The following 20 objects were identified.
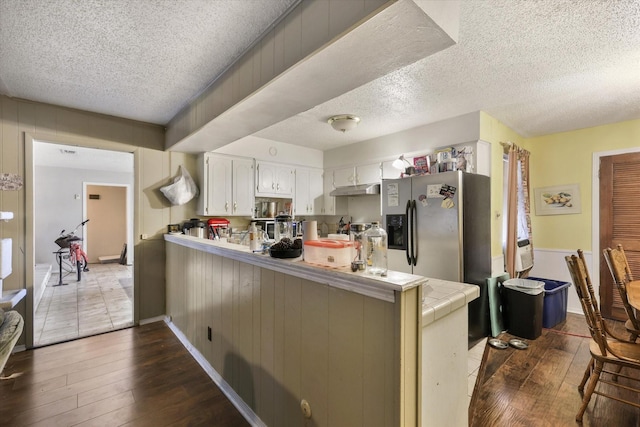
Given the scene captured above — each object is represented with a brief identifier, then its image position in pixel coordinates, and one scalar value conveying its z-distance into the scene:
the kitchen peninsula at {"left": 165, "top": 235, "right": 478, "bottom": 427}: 1.03
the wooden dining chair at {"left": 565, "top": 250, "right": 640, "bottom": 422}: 1.78
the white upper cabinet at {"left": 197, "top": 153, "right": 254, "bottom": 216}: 3.67
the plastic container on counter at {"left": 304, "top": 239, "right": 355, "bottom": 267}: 1.29
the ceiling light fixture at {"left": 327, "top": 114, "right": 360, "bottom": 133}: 3.27
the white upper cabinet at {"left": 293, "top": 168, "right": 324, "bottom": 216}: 4.69
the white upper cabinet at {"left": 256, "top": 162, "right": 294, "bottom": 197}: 4.23
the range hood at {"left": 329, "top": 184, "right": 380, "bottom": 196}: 4.07
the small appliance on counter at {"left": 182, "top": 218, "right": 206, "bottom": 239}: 3.31
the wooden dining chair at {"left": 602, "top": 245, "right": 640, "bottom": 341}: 2.16
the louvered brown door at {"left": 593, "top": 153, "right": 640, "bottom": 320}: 3.41
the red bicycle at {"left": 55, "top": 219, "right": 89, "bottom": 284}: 5.66
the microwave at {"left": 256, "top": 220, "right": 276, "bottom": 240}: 4.33
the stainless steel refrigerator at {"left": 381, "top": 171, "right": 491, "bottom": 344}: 2.81
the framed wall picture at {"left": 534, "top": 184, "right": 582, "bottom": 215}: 3.85
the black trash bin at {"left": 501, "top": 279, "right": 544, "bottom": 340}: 3.00
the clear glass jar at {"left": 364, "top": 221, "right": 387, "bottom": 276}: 1.27
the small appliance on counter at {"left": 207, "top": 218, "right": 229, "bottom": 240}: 3.55
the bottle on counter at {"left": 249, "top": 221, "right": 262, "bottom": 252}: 1.89
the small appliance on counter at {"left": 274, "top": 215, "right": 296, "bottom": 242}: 2.06
